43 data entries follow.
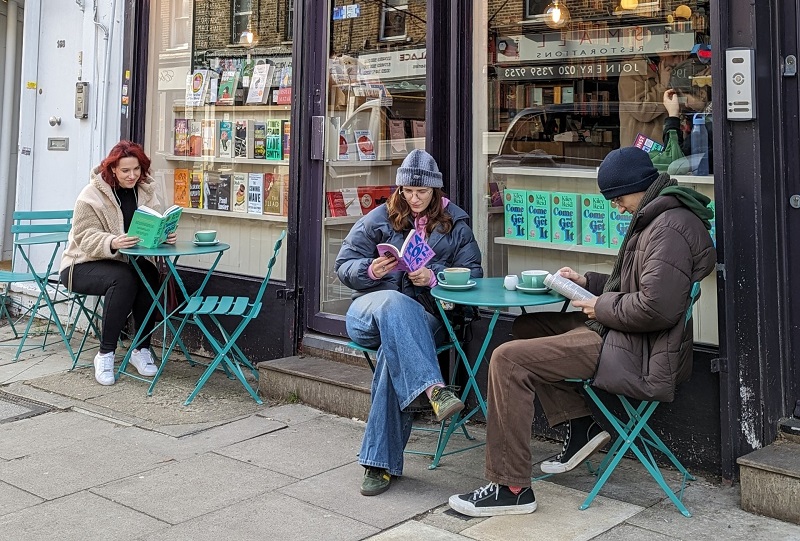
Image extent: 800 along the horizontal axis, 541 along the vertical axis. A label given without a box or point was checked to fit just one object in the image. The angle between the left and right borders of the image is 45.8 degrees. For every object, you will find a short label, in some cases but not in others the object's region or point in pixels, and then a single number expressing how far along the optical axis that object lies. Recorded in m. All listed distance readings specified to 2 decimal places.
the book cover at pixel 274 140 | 6.57
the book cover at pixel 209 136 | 7.10
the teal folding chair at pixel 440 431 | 4.42
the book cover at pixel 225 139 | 6.98
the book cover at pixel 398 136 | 5.88
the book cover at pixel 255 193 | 6.73
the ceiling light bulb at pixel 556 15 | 5.03
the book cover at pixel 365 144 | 6.10
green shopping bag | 4.58
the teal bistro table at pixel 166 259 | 5.75
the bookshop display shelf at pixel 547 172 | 4.95
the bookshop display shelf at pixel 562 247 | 4.89
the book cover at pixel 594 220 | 4.90
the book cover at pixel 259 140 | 6.71
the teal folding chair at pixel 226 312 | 5.60
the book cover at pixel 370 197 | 6.13
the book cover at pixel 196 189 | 7.20
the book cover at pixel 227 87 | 6.96
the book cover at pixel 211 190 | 7.07
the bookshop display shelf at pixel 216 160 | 6.71
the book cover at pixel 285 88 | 6.45
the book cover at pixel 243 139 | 6.82
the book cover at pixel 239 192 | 6.87
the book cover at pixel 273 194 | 6.59
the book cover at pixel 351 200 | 6.15
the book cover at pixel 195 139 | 7.21
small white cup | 4.23
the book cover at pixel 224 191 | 6.98
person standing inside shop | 4.65
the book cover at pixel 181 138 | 7.29
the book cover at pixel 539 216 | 5.14
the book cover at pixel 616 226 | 4.80
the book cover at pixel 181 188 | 7.30
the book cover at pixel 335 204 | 6.14
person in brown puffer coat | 3.68
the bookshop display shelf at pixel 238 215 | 6.62
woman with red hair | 6.08
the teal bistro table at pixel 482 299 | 3.95
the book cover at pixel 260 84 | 6.64
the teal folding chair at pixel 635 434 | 3.88
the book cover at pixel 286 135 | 6.50
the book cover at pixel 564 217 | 5.02
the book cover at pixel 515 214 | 5.23
